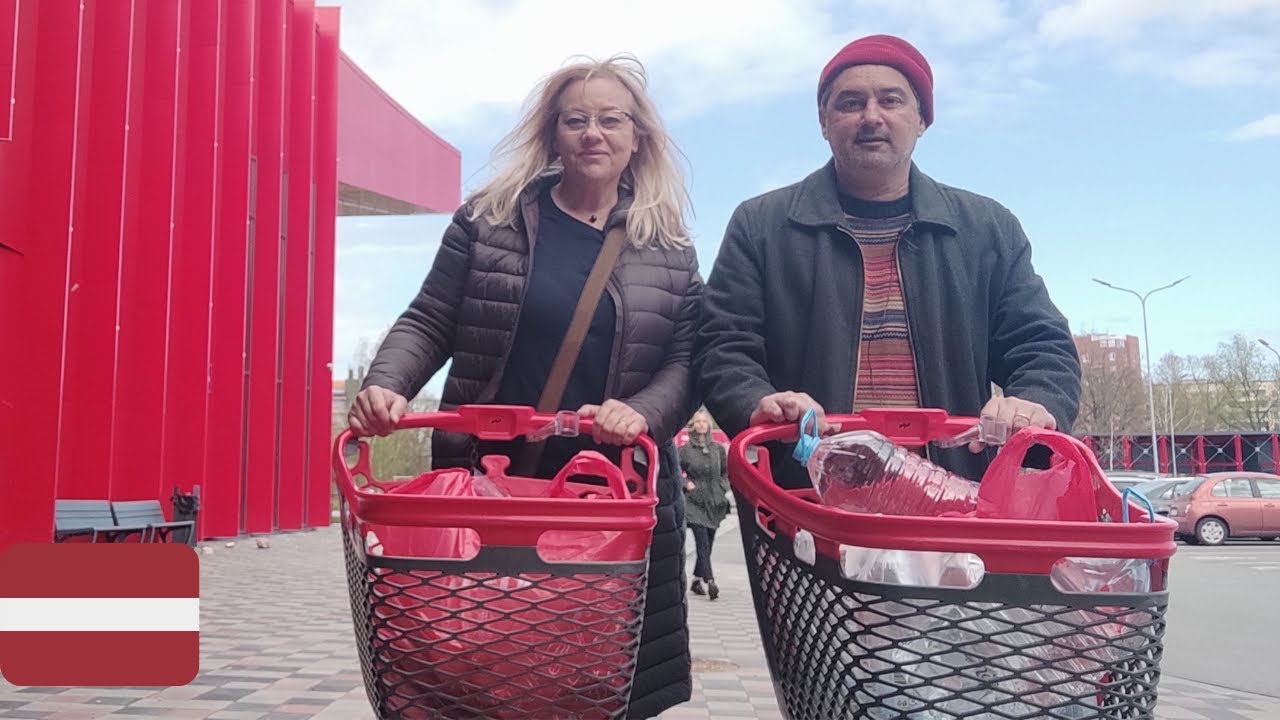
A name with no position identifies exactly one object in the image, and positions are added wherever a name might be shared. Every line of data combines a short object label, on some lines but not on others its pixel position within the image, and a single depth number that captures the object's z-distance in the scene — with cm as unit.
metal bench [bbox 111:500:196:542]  1428
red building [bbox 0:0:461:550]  1280
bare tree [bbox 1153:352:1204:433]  5850
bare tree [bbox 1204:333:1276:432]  5672
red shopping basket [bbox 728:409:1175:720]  133
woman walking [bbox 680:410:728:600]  1083
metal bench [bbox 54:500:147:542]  1273
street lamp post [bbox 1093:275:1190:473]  4422
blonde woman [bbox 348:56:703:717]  245
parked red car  2073
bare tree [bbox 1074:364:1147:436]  5434
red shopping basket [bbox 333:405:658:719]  153
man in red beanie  226
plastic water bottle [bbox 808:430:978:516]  155
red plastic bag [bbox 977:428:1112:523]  158
